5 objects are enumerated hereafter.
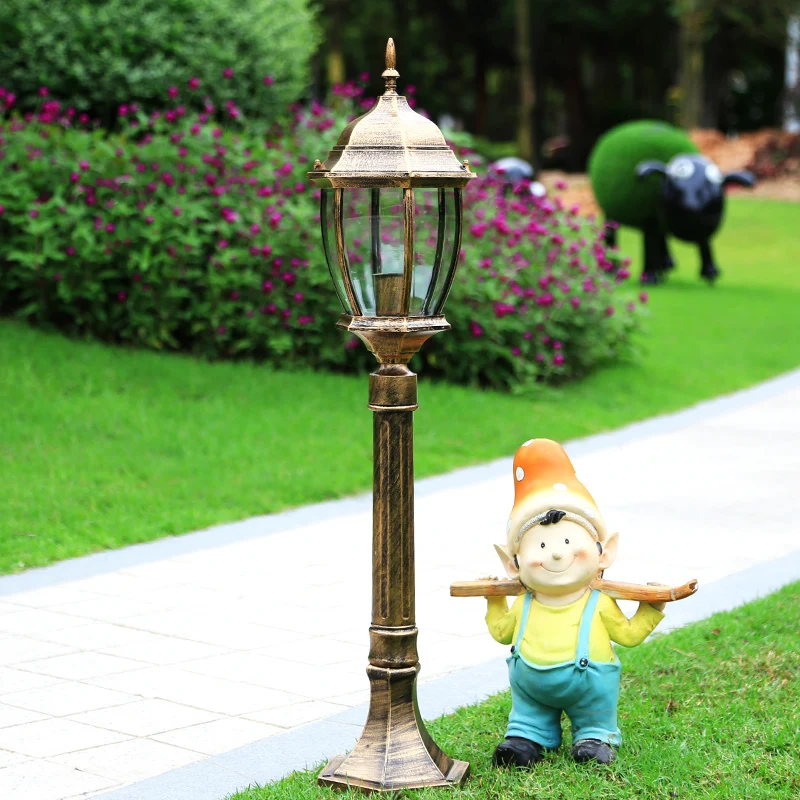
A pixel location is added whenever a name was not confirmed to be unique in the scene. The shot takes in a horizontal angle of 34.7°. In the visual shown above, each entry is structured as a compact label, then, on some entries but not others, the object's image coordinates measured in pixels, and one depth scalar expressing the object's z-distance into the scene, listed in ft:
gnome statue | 12.39
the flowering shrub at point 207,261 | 34.71
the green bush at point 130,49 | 38.32
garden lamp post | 11.85
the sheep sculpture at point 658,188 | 59.88
